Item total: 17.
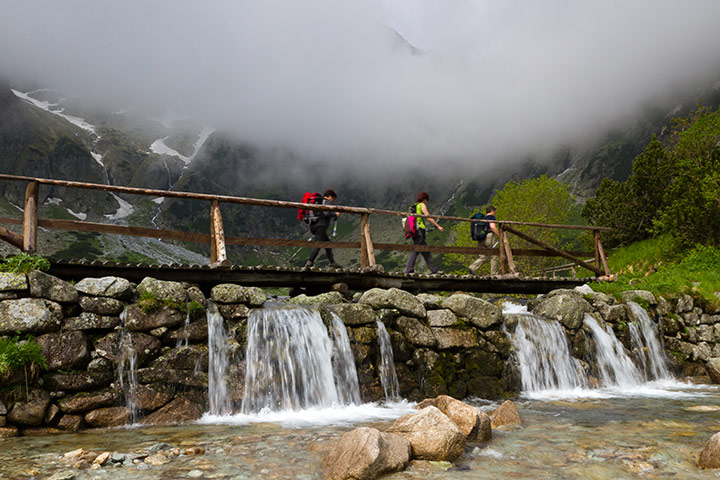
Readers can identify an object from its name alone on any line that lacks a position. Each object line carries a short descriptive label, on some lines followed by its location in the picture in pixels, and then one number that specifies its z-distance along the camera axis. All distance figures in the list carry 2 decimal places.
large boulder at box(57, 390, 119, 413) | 6.77
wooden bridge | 8.77
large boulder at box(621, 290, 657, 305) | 13.86
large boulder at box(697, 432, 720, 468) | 4.83
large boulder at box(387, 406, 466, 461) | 5.26
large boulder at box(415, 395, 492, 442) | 6.08
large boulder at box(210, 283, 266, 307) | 8.78
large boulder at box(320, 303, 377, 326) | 9.48
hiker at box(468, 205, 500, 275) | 15.66
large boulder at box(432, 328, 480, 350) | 10.11
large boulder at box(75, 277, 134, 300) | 7.59
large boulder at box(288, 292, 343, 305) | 10.08
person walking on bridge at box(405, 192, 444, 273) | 14.03
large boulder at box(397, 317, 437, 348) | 9.90
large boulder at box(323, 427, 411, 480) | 4.57
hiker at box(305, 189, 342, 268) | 13.25
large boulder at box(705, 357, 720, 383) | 12.02
